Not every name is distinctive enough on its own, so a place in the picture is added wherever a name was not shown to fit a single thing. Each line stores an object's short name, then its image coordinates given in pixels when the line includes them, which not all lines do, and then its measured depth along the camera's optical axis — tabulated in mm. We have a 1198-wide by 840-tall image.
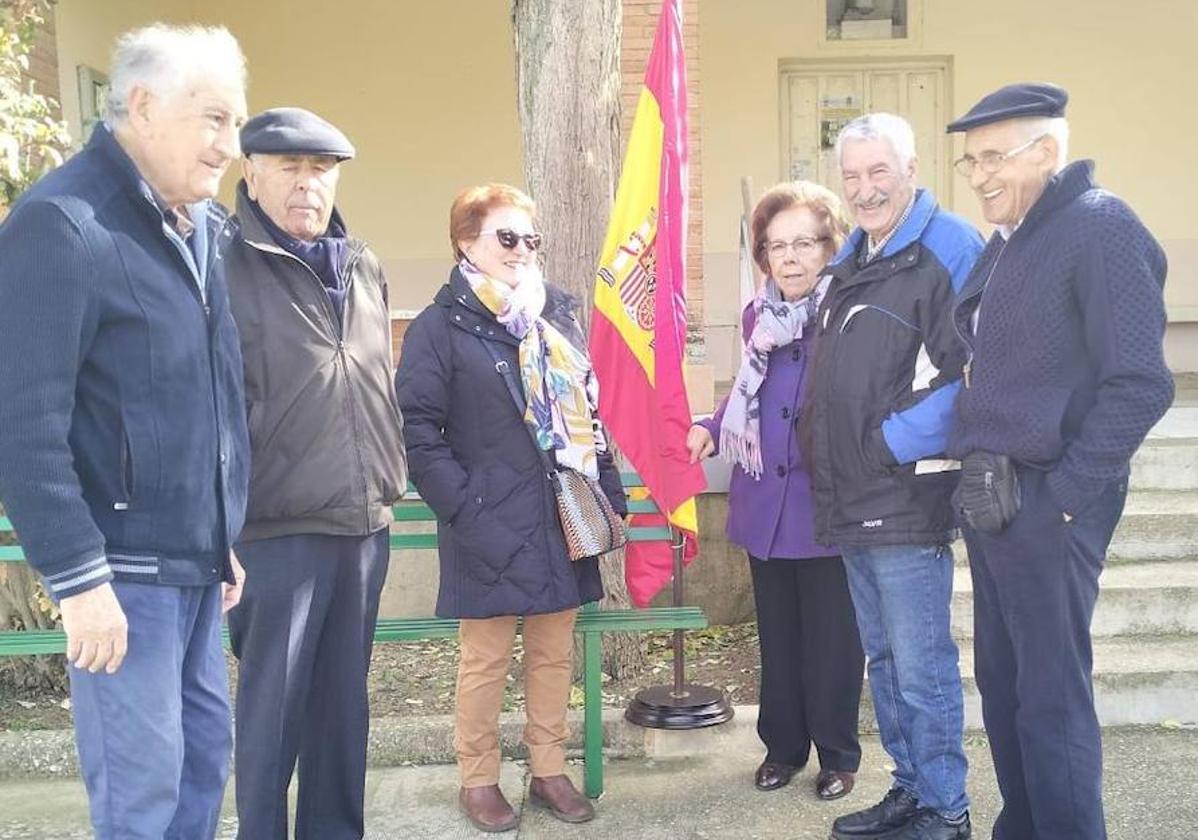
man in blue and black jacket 3039
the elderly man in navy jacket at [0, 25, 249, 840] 2021
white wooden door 8719
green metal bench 3688
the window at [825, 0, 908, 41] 8594
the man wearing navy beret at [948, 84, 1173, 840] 2533
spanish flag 3834
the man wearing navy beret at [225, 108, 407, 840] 2770
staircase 4156
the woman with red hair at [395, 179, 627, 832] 3242
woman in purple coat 3482
